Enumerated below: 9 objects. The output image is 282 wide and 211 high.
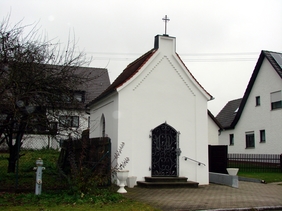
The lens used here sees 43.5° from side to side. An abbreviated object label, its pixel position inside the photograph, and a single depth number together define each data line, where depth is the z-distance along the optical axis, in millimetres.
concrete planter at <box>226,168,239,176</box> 17138
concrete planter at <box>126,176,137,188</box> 14751
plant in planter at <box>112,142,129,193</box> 12966
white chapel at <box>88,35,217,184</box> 15516
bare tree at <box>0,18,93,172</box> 11703
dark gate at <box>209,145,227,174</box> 19016
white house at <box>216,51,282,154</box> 27141
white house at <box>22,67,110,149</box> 13172
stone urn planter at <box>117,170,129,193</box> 12997
